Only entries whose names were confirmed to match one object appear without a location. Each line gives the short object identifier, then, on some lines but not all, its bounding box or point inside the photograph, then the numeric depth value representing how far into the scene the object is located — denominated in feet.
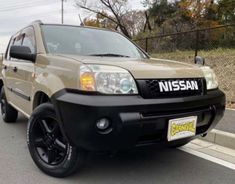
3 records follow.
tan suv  6.55
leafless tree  75.10
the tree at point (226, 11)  58.76
